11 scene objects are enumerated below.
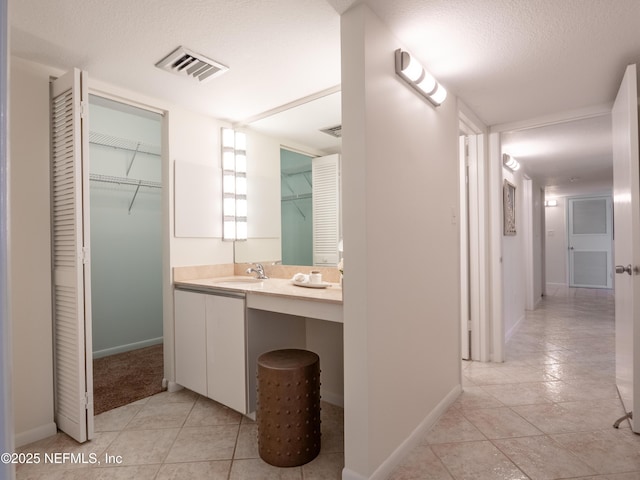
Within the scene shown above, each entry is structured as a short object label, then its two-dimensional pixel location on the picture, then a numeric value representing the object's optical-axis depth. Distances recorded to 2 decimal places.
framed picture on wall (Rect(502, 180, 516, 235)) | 3.83
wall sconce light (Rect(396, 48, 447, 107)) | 1.75
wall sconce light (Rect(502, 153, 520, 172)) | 3.95
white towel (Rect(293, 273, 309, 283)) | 2.39
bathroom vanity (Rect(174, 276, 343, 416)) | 2.02
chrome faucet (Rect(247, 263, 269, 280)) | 2.87
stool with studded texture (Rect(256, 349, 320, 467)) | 1.74
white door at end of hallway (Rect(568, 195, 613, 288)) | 7.59
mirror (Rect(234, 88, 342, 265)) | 2.56
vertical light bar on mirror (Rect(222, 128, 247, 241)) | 3.04
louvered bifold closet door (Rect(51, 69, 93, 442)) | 1.97
